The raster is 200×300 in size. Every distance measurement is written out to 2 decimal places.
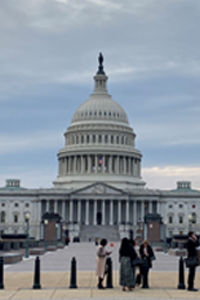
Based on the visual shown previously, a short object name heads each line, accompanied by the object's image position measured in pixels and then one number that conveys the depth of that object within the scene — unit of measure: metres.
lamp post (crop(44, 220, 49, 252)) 90.75
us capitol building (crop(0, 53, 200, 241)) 154.50
